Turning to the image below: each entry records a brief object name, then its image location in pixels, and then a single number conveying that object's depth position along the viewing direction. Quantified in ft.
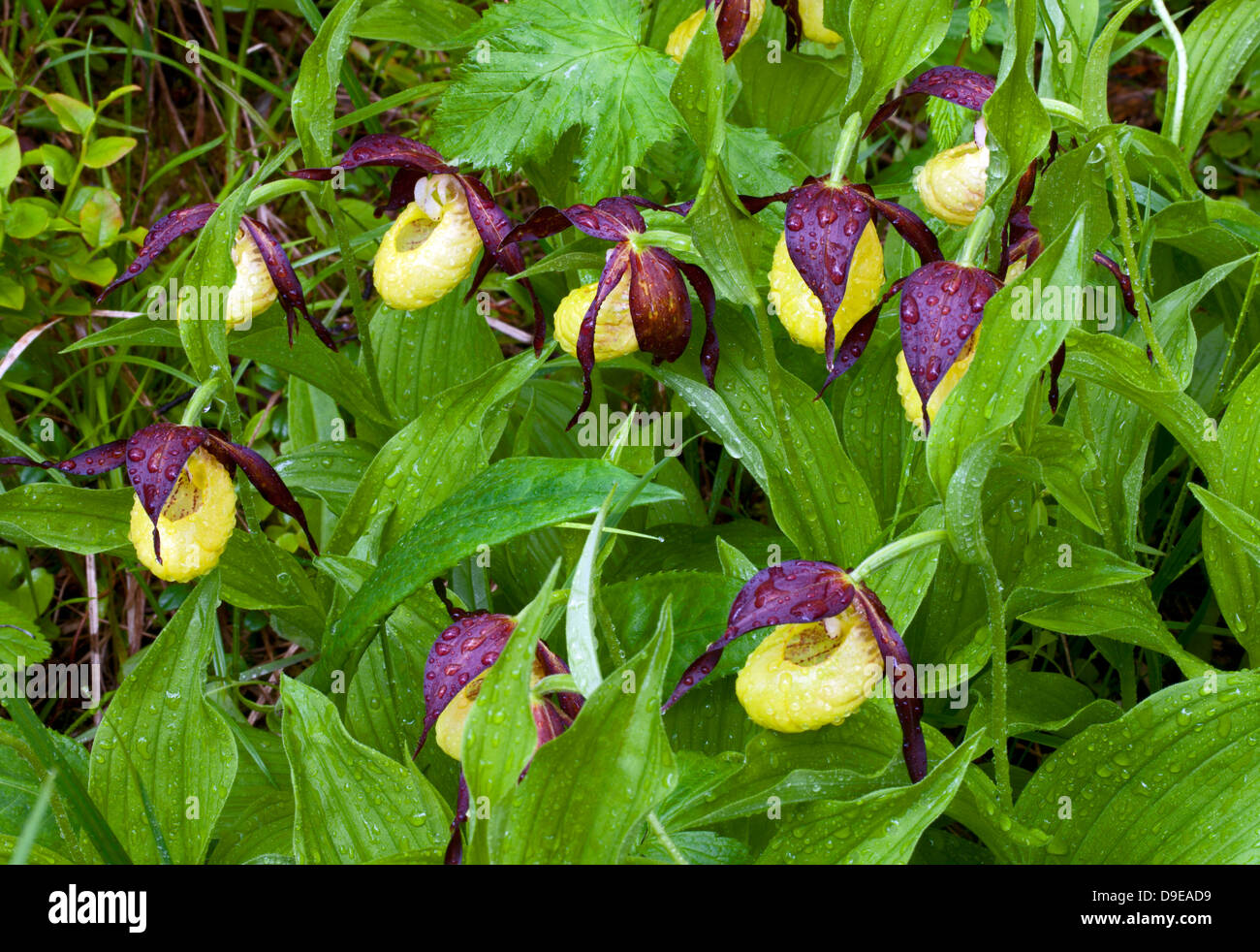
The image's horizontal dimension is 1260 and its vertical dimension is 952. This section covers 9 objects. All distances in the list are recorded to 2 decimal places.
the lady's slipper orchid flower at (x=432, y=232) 2.18
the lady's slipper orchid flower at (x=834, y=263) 1.90
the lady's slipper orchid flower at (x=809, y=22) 2.35
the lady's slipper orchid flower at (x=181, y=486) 1.98
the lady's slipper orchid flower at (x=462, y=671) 1.86
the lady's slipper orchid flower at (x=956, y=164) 1.96
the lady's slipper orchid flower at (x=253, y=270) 2.16
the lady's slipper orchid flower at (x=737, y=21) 2.20
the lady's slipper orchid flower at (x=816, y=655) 1.81
